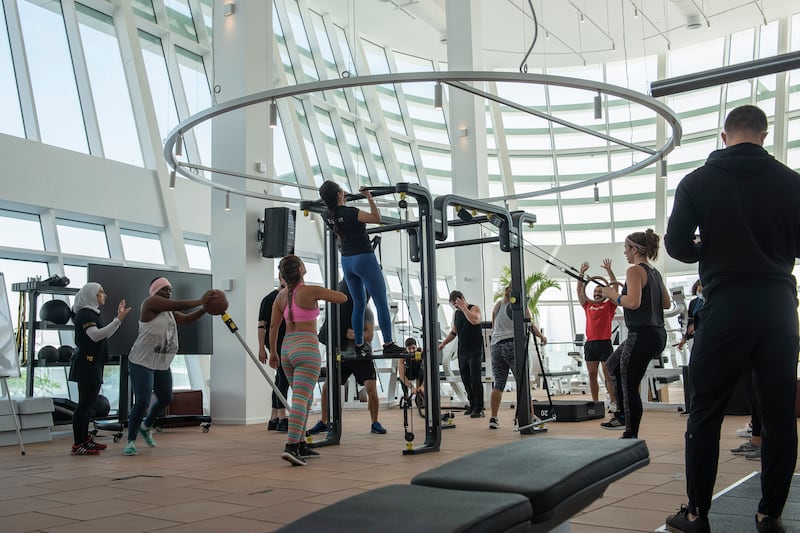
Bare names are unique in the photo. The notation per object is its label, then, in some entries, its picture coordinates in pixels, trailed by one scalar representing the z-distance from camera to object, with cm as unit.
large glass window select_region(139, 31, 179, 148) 1180
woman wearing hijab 596
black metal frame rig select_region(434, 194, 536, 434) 655
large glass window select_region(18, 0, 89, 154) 983
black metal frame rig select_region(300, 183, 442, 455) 560
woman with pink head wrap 577
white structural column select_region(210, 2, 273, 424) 853
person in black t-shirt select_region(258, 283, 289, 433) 725
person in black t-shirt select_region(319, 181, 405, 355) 582
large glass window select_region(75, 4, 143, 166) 1070
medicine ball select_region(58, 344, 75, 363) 790
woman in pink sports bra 500
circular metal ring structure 453
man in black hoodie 252
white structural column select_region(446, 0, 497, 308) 1259
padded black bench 141
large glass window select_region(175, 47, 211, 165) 1240
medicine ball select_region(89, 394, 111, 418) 783
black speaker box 845
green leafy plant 1508
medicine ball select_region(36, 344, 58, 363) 778
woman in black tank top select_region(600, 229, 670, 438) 484
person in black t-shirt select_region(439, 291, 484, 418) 798
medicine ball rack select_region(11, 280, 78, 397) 747
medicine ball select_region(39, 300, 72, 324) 753
